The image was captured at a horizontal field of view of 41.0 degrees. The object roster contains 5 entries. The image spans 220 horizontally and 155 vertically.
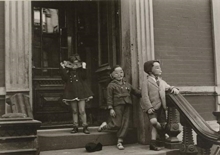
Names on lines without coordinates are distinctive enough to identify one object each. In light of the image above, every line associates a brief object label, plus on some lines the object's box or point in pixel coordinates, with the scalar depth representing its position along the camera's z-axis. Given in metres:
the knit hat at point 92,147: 4.27
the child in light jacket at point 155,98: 4.43
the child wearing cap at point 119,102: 4.72
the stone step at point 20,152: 3.54
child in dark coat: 4.95
